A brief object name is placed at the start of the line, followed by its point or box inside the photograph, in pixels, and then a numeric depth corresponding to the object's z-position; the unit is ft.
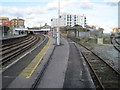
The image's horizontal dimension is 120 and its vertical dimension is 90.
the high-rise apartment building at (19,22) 480.23
